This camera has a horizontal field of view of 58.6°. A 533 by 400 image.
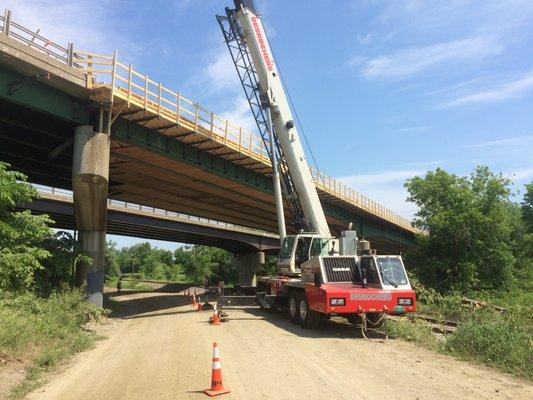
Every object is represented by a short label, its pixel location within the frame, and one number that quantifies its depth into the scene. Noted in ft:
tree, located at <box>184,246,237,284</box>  295.89
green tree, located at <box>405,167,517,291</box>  116.57
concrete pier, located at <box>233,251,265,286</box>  228.22
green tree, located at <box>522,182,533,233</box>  179.42
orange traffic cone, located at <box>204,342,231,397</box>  23.76
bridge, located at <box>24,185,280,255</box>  132.36
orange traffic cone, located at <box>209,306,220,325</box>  52.49
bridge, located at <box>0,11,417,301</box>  55.47
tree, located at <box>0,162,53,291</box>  43.14
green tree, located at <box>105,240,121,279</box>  345.80
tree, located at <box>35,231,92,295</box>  54.49
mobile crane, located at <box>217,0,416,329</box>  43.96
